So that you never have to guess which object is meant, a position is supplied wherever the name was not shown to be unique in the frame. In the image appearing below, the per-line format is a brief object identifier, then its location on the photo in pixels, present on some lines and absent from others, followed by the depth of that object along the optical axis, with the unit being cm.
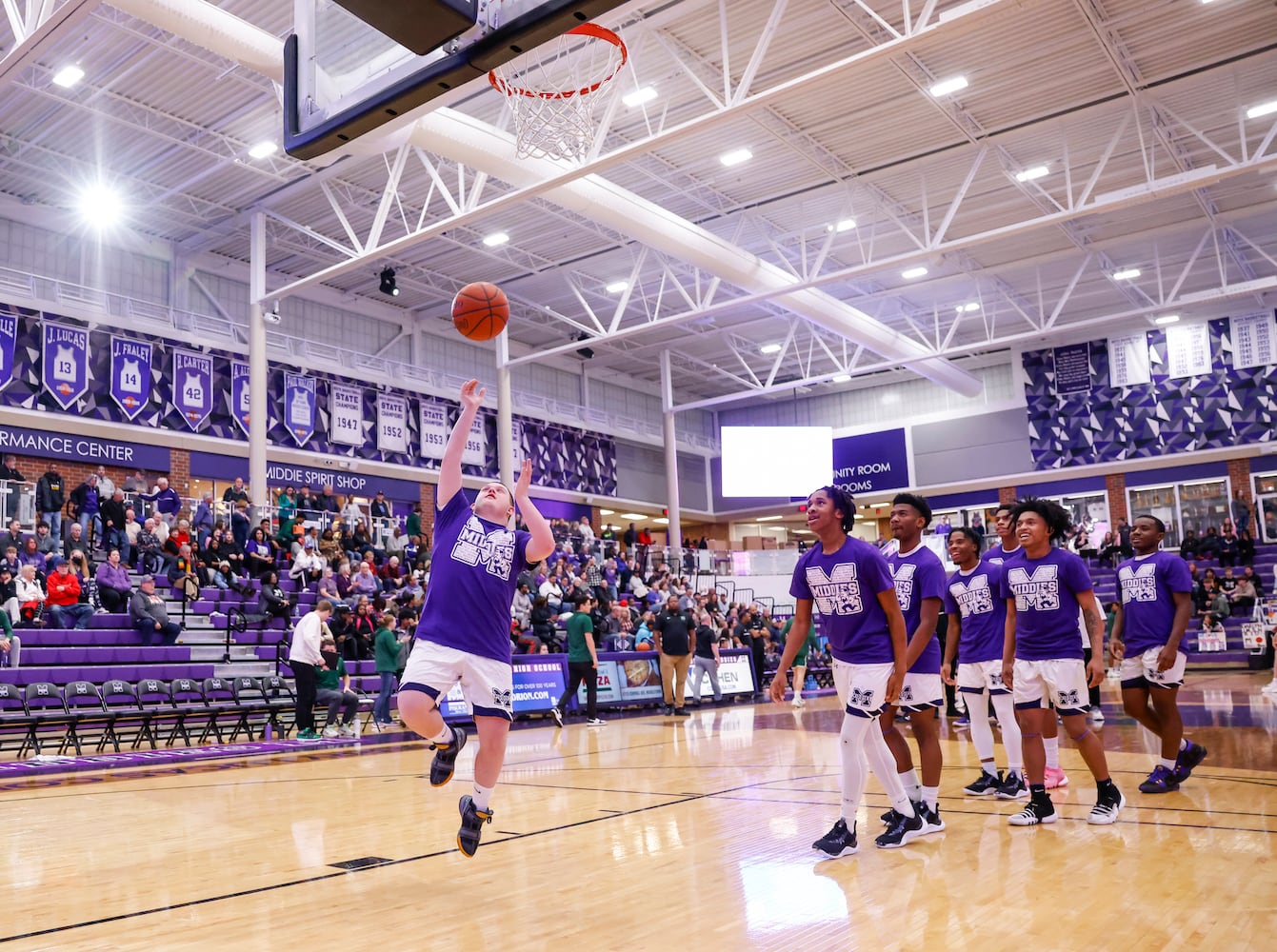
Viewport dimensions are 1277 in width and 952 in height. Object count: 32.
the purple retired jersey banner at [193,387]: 2223
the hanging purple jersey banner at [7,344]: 1939
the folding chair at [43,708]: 1067
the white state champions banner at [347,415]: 2516
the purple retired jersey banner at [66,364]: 2014
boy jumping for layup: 476
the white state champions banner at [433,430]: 2745
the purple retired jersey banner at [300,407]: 2406
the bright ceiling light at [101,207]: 2066
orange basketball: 628
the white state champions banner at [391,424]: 2628
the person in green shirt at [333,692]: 1292
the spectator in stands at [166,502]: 1853
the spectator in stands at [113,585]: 1464
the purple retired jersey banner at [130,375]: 2116
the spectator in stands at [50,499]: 1692
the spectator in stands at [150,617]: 1438
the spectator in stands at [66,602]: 1380
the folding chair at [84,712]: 1115
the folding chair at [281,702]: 1295
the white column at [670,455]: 3092
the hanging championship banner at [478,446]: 2815
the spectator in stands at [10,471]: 1808
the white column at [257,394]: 1991
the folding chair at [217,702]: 1208
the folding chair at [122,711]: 1152
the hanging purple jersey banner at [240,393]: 2325
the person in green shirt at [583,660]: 1502
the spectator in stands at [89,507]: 1684
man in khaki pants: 1633
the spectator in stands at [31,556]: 1459
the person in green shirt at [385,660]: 1362
